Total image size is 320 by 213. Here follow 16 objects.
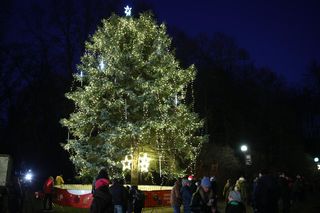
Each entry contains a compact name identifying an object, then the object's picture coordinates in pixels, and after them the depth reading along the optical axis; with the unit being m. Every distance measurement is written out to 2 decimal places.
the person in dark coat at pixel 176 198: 16.09
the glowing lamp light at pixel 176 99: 27.40
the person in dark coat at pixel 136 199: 16.94
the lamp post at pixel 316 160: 59.30
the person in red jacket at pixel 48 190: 22.30
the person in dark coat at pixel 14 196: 11.05
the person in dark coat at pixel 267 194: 12.88
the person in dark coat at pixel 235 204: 9.30
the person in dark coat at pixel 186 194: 14.34
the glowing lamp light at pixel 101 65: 26.92
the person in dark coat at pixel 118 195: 14.34
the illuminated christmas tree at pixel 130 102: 26.02
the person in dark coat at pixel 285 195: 19.54
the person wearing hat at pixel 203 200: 11.61
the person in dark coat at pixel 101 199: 8.91
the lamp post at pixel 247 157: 32.25
